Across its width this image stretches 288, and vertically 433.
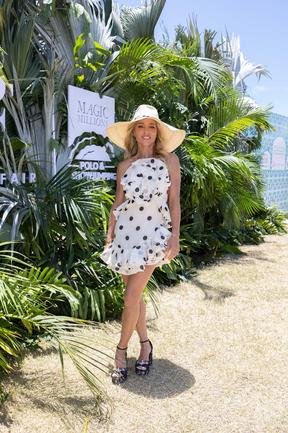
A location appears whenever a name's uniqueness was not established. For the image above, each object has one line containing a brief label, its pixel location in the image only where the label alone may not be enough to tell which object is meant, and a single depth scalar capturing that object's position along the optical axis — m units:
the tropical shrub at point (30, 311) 2.36
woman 2.79
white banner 4.64
